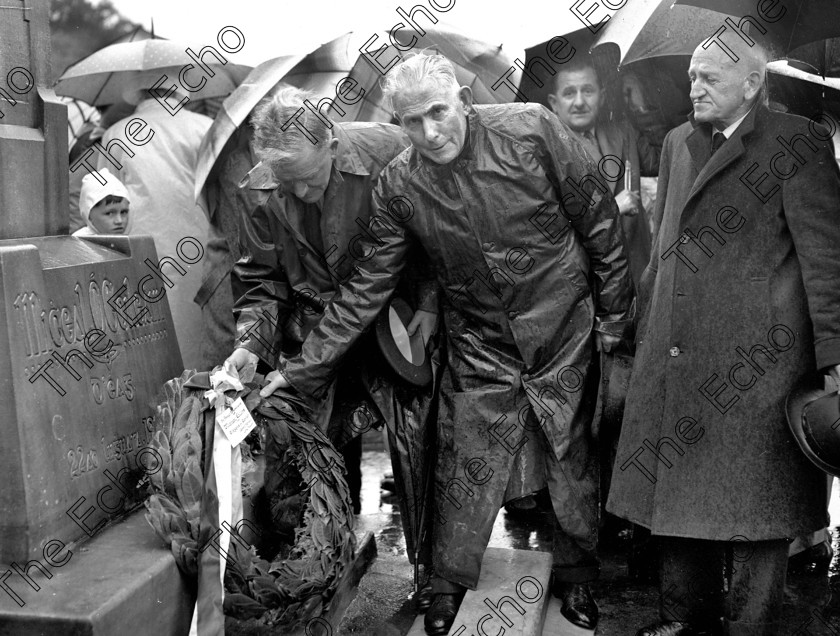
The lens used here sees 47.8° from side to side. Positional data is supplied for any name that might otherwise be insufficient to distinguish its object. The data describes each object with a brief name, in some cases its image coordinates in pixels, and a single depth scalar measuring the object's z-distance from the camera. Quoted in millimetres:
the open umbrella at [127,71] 5566
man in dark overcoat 3289
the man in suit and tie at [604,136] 4559
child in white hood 4891
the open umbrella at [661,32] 4164
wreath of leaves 3258
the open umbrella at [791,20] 3373
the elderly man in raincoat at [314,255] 3949
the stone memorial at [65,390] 2990
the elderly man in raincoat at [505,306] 3643
